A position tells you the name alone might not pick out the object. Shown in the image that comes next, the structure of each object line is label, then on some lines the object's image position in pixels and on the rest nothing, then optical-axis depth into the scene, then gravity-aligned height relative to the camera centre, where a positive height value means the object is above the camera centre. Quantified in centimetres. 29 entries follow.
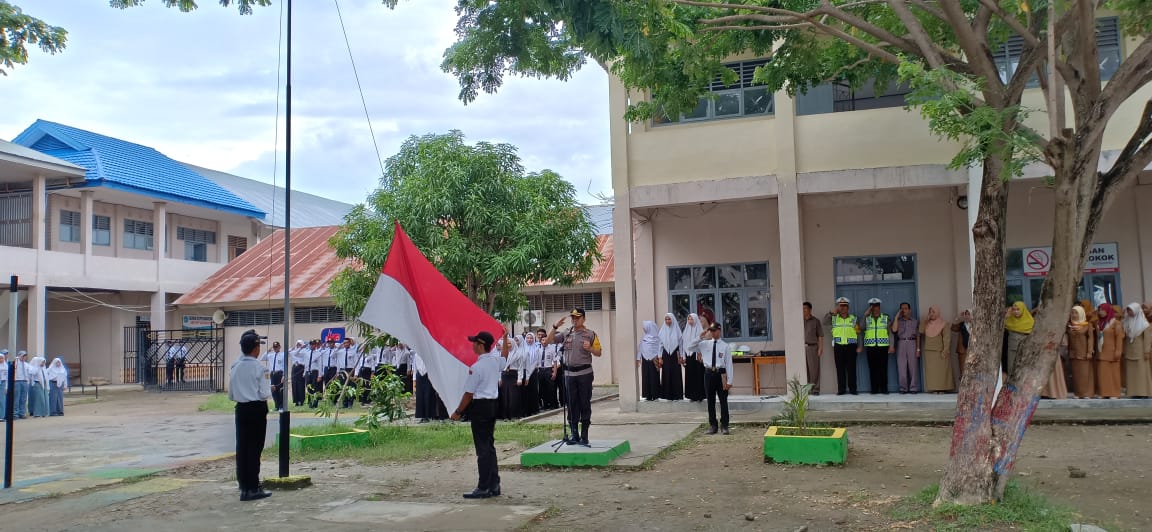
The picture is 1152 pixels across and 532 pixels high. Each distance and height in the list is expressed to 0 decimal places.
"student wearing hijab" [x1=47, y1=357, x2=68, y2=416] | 2103 -97
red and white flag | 869 +19
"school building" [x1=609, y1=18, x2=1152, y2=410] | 1484 +190
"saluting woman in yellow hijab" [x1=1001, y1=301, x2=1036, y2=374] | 1350 -11
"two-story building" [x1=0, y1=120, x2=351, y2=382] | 2630 +355
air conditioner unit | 2317 +34
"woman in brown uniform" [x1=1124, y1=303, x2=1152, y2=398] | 1384 -59
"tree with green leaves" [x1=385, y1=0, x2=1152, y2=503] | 690 +179
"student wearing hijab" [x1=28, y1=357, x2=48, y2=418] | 2052 -108
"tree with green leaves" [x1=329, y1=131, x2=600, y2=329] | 1590 +202
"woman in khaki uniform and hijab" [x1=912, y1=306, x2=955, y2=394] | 1538 -62
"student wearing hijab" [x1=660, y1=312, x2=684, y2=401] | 1566 -61
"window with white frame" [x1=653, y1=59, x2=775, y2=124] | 1617 +401
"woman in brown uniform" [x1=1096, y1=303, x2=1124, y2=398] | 1381 -56
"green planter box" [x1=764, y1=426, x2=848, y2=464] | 955 -133
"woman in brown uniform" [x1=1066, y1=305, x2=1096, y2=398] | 1388 -54
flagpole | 873 +85
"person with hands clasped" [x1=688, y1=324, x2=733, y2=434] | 1215 -49
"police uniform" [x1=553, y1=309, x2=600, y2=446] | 1062 -56
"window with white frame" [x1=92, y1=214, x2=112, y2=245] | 2941 +372
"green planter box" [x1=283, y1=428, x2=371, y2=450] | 1197 -137
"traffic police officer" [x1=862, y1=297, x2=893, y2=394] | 1555 -43
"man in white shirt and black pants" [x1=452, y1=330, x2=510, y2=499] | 843 -69
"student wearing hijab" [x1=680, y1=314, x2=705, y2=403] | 1496 -66
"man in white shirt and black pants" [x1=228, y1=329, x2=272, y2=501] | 867 -70
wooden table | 1623 -73
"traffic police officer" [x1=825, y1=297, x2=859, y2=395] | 1555 -39
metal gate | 2792 -54
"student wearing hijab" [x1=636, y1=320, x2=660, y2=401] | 1578 -61
